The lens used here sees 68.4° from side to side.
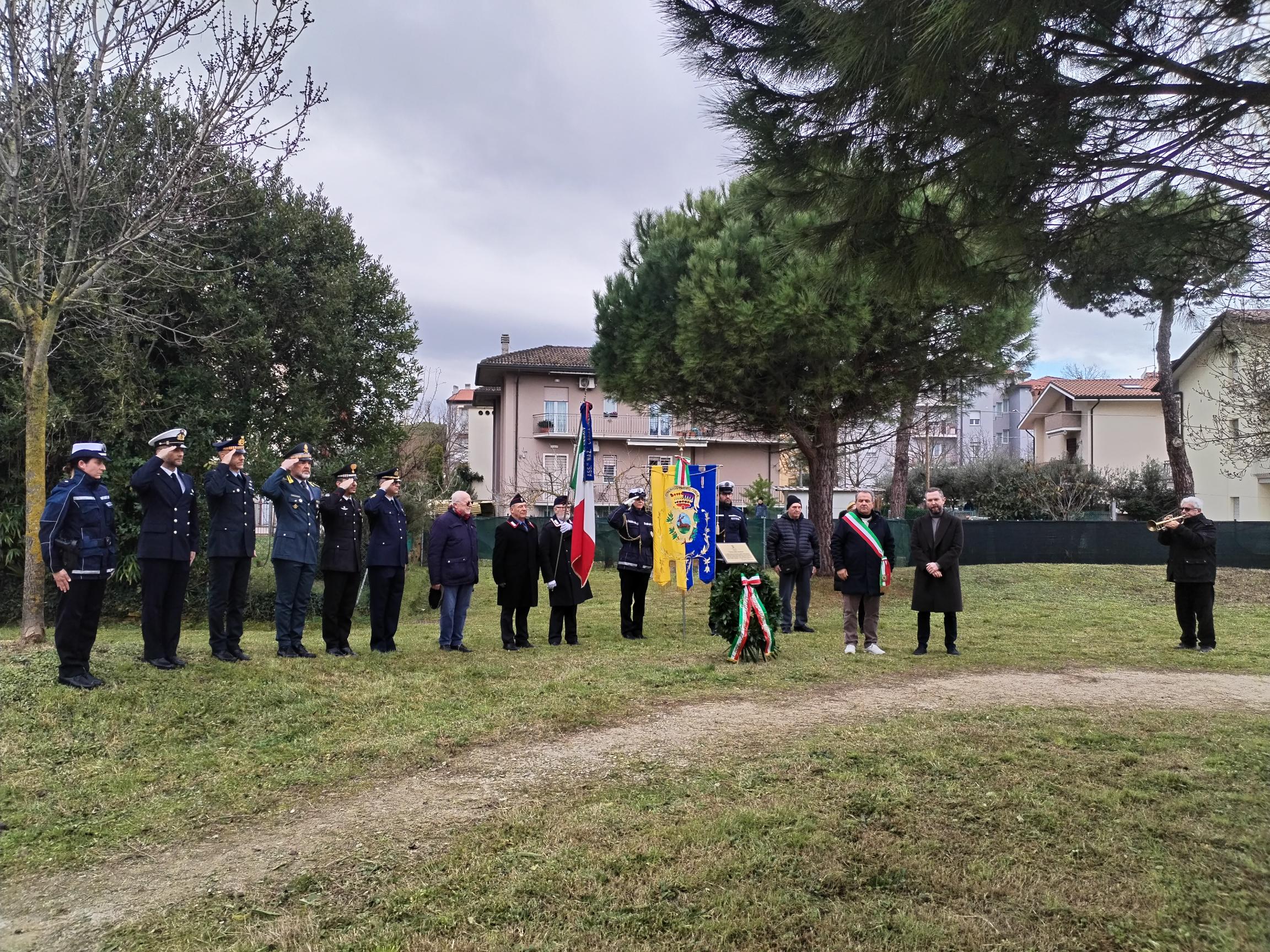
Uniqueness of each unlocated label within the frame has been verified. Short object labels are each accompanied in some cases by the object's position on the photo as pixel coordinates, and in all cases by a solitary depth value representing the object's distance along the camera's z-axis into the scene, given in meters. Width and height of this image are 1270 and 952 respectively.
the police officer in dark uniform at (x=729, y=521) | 12.98
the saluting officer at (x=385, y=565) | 9.70
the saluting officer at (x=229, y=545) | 8.32
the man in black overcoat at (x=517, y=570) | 10.73
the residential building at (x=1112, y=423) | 46.38
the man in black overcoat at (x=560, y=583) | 11.20
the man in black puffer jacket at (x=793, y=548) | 12.30
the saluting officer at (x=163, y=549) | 7.70
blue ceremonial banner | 12.09
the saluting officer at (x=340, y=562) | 9.31
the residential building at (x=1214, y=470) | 33.81
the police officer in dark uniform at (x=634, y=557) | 11.89
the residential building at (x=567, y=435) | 43.06
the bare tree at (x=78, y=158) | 9.05
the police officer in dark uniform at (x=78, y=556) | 6.93
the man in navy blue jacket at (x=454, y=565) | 10.16
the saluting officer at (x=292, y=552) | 8.92
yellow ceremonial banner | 11.69
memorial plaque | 10.15
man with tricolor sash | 10.55
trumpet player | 11.42
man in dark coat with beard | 10.56
